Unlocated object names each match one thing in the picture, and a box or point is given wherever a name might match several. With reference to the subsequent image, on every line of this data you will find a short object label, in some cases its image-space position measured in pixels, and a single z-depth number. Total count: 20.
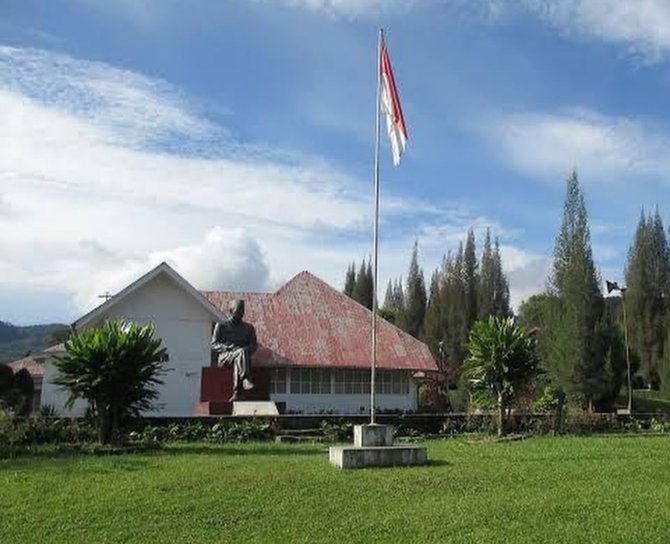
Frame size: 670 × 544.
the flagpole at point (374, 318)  12.42
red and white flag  12.84
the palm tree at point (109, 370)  13.62
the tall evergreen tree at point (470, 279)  61.06
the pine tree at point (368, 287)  70.06
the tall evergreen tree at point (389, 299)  78.15
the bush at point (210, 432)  15.68
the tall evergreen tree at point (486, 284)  60.78
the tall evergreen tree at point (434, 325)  60.91
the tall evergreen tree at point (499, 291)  61.19
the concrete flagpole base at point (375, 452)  11.01
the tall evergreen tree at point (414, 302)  67.94
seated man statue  25.14
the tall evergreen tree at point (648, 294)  54.28
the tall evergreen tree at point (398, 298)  72.50
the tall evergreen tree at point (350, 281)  73.25
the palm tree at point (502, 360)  17.44
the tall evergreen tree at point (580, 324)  38.66
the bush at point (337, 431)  16.55
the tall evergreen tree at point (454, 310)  58.75
